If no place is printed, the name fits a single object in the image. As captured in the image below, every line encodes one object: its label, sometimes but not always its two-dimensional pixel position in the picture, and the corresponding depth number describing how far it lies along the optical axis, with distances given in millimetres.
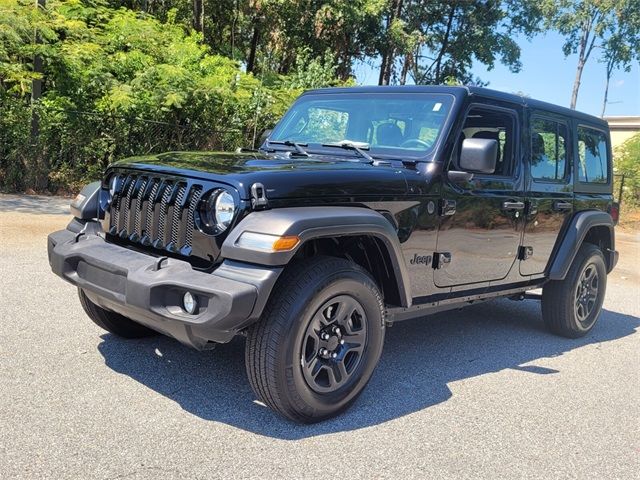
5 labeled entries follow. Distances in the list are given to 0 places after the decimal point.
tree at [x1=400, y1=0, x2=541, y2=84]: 24797
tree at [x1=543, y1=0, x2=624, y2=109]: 32375
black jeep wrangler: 3098
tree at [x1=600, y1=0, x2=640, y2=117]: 31516
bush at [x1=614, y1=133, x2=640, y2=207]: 20188
